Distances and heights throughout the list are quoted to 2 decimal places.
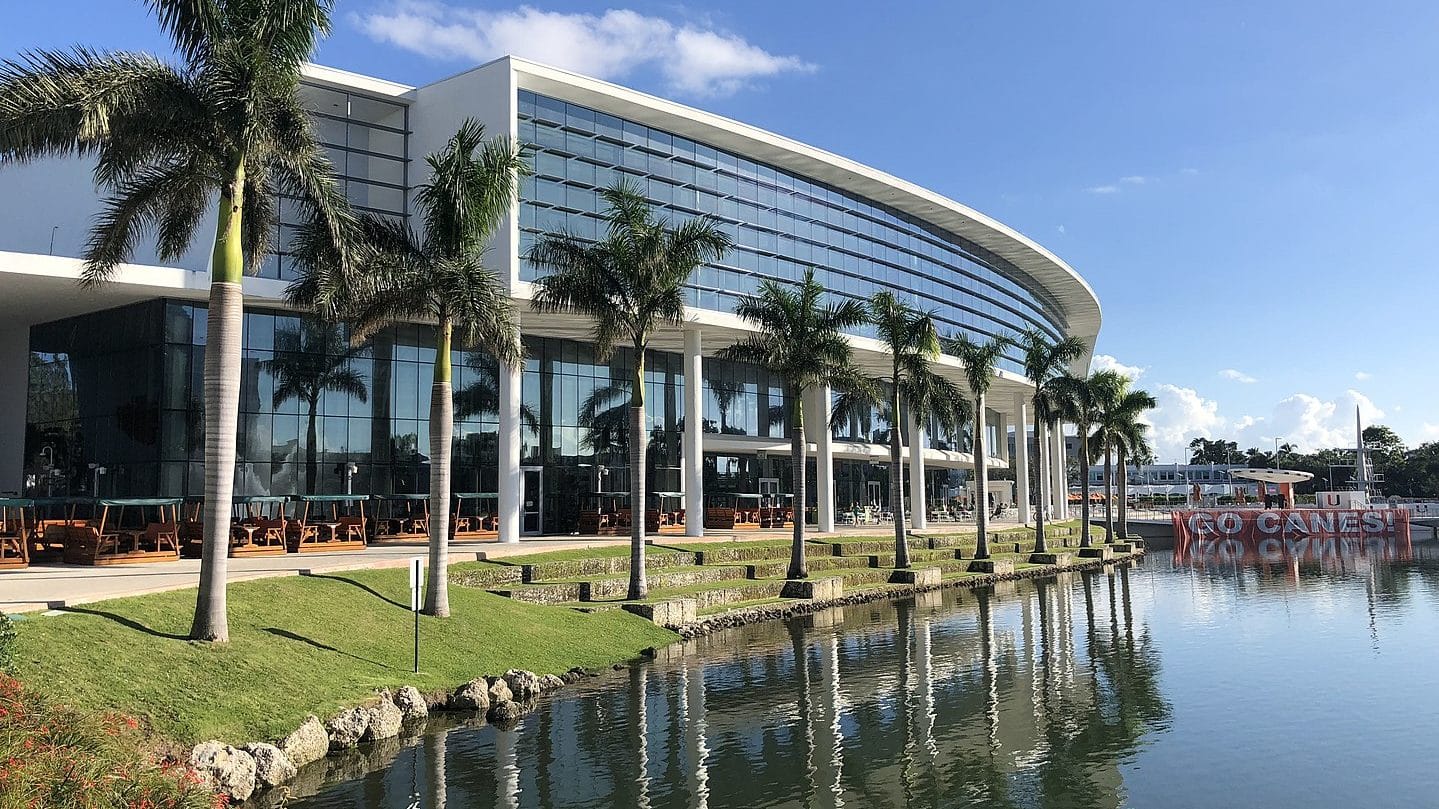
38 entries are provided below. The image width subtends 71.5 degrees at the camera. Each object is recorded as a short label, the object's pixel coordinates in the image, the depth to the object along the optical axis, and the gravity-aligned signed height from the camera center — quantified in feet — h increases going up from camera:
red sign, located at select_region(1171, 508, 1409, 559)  248.32 -8.91
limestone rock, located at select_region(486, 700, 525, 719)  52.37 -11.45
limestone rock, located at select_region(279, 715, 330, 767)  42.83 -10.58
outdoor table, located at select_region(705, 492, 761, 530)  145.48 -3.17
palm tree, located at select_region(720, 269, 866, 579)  105.50 +15.88
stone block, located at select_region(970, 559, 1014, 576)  132.98 -9.83
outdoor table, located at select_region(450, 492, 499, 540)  111.75 -2.65
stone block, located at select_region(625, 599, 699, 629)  79.92 -9.36
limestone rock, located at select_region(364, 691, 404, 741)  47.75 -10.71
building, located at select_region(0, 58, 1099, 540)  98.37 +18.00
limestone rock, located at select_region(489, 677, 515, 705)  55.47 -10.81
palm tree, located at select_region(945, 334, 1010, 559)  143.02 +18.94
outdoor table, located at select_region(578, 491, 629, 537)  124.06 -2.29
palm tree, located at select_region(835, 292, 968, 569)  121.80 +15.09
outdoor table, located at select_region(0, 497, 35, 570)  72.64 -2.94
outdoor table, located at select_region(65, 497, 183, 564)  75.61 -2.98
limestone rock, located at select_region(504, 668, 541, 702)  57.57 -10.77
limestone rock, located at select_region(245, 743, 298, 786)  40.45 -10.74
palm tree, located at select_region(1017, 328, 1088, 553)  163.22 +21.16
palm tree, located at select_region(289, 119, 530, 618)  66.54 +14.80
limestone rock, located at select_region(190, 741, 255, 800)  37.88 -10.27
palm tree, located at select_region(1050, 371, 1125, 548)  166.81 +15.61
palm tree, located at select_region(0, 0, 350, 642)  44.93 +18.25
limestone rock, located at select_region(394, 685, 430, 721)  51.16 -10.46
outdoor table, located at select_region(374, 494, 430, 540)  109.70 -1.82
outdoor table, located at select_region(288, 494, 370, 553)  91.81 -2.23
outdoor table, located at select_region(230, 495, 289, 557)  85.66 -2.75
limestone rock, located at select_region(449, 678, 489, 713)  54.49 -10.88
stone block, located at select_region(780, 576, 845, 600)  101.24 -9.52
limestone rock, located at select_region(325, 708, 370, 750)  46.14 -10.59
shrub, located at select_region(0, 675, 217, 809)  26.55 -7.55
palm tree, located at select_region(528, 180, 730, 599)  85.20 +18.76
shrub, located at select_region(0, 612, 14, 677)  36.42 -5.27
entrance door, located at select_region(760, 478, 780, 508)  165.48 +0.57
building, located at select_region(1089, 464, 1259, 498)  532.73 +8.17
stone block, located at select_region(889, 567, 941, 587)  118.01 -9.93
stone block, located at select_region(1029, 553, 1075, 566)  151.53 -10.18
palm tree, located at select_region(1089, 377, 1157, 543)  195.93 +13.68
